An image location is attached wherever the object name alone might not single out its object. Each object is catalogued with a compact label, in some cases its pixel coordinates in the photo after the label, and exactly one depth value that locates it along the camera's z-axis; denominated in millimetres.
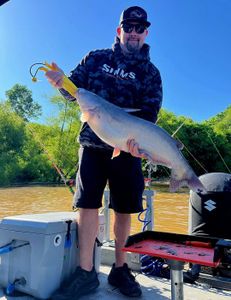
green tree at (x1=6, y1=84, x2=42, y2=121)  33384
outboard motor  1781
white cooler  1305
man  1407
